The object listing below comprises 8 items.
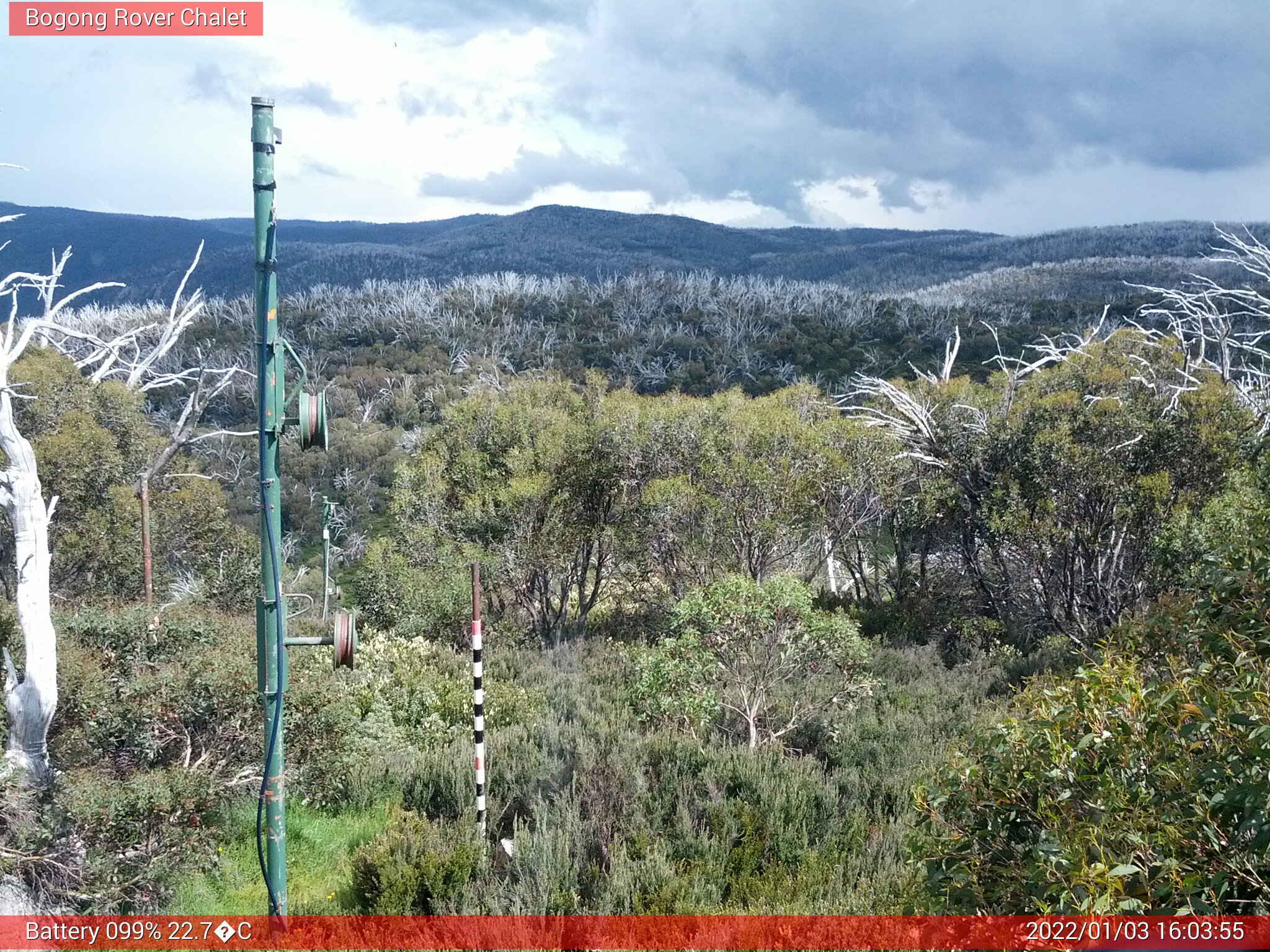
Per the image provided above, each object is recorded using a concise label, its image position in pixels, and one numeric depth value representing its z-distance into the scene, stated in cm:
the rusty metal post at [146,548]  1141
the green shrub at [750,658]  916
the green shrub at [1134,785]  266
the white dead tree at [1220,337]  1025
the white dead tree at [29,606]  700
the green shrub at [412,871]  602
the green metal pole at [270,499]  468
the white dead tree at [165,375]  938
